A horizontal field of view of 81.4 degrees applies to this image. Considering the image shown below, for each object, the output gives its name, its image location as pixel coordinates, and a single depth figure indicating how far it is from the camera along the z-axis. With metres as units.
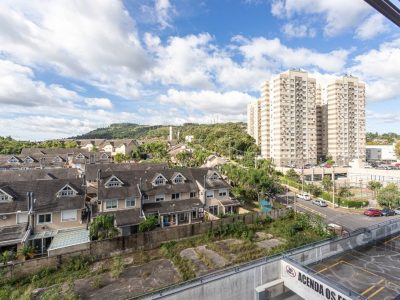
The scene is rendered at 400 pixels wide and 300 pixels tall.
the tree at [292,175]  64.06
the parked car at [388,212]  38.09
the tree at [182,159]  72.56
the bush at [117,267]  20.23
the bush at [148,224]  26.38
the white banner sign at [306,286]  12.13
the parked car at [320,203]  43.81
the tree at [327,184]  52.91
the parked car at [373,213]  37.69
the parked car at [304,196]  48.62
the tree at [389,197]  40.34
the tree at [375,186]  50.07
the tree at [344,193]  48.06
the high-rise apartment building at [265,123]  95.62
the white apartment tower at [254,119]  116.44
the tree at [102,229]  24.22
